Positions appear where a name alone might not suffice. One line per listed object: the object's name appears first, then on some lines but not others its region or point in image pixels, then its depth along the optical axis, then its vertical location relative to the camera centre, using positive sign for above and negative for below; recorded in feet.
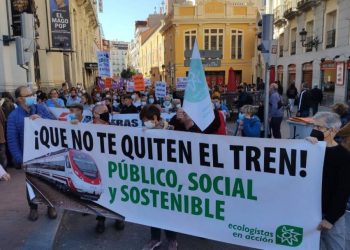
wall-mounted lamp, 76.38 +7.68
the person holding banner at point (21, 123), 14.31 -1.82
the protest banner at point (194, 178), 9.74 -3.23
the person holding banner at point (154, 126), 12.48 -1.78
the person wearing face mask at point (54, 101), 31.55 -2.13
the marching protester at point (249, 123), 22.15 -2.97
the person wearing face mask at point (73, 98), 37.77 -2.18
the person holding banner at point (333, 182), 8.89 -2.75
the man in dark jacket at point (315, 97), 45.42 -2.81
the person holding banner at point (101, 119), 14.33 -2.09
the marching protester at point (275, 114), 32.60 -3.52
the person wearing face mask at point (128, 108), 29.25 -2.54
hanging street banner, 63.46 +9.88
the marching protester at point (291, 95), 56.90 -3.10
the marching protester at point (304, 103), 39.03 -3.06
